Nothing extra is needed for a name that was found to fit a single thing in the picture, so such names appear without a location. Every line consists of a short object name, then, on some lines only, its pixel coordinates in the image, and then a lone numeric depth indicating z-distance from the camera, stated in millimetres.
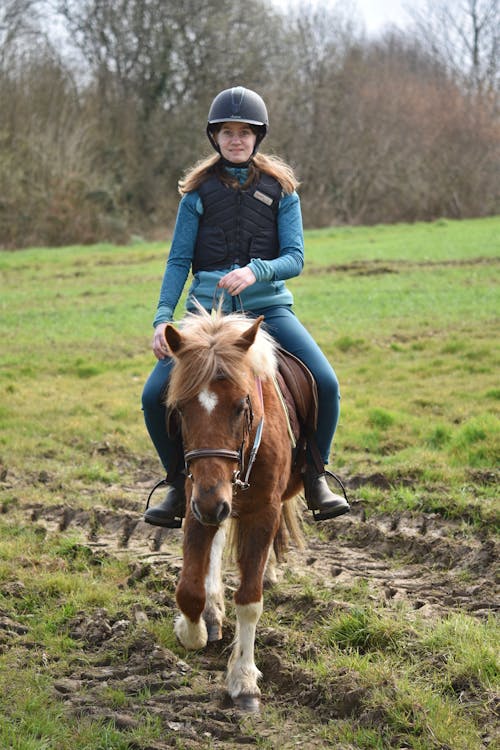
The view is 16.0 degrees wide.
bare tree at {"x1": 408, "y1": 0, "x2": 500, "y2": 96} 108227
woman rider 9823
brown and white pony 7691
